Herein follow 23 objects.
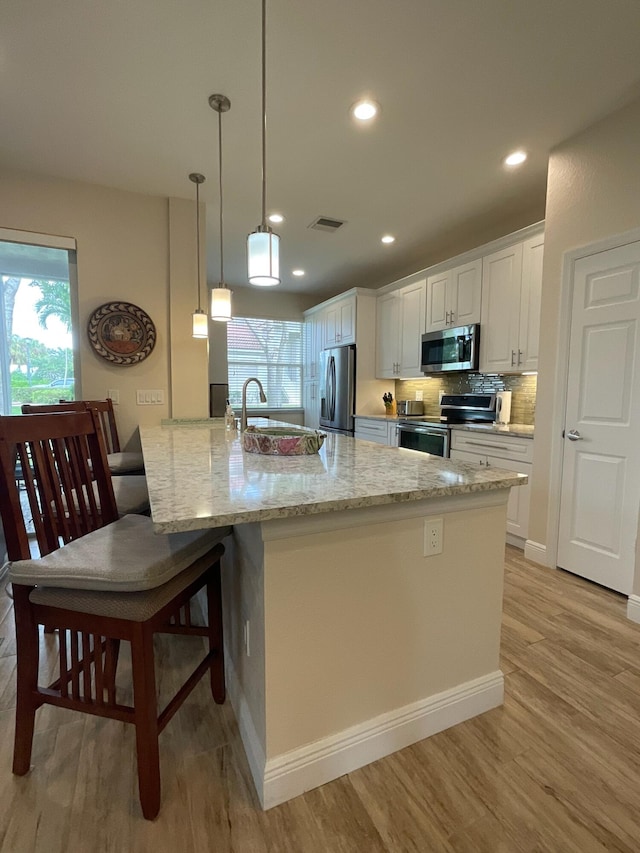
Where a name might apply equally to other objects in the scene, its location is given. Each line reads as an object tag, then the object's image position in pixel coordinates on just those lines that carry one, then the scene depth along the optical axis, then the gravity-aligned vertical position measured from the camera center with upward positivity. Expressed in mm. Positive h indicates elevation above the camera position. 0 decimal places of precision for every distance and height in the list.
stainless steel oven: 3605 -424
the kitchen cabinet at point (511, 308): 3016 +691
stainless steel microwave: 3521 +410
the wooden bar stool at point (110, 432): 2096 -338
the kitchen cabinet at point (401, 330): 4320 +704
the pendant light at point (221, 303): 2518 +545
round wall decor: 3168 +442
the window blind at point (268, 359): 6055 +480
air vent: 3652 +1555
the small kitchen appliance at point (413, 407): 4629 -169
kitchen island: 1076 -638
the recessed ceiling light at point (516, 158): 2621 +1565
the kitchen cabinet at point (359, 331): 4926 +777
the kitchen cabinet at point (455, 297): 3557 +910
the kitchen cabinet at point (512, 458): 2871 -489
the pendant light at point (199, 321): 2974 +505
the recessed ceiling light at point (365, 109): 2191 +1570
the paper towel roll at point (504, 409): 3449 -129
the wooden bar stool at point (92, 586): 1027 -539
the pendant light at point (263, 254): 1502 +512
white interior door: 2203 -166
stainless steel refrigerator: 5008 +27
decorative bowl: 1761 -236
